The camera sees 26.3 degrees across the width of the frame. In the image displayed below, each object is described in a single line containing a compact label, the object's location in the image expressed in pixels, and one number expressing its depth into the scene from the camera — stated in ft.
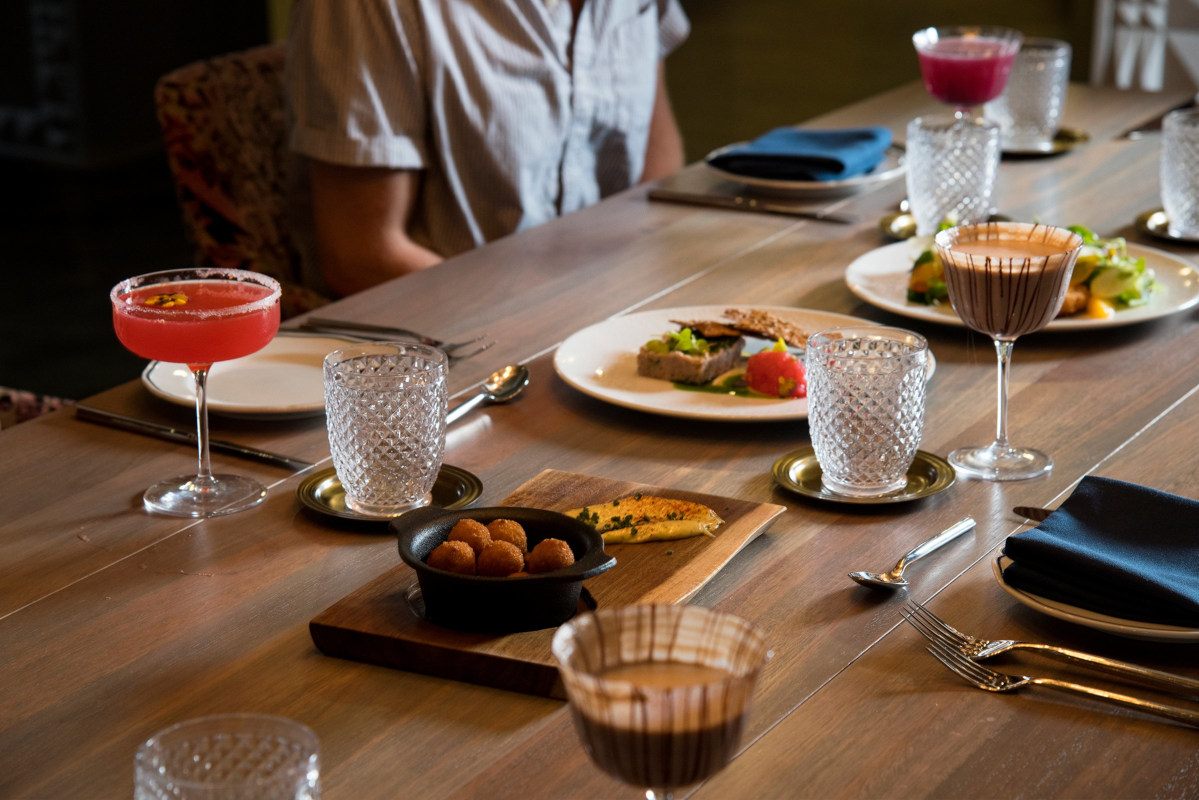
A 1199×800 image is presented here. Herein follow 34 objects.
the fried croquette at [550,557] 4.40
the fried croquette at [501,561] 4.40
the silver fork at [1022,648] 4.30
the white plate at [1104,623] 4.39
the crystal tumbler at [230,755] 3.78
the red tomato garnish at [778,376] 5.44
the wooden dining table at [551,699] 4.17
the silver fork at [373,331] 5.85
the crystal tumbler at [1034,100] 7.79
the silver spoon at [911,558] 4.62
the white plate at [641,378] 5.34
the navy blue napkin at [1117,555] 4.43
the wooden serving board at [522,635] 4.34
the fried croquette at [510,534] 4.47
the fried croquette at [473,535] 4.46
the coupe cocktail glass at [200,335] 5.00
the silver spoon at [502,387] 5.46
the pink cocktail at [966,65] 7.29
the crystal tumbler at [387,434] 4.86
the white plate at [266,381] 5.39
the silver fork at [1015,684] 4.25
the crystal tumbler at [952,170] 6.60
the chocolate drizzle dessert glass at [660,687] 3.60
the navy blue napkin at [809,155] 7.23
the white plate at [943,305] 5.89
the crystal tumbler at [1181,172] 6.51
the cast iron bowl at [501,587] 4.36
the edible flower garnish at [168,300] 5.11
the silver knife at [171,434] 5.22
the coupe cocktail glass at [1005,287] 5.02
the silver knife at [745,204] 7.03
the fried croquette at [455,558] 4.41
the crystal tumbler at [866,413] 4.89
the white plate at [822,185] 7.21
